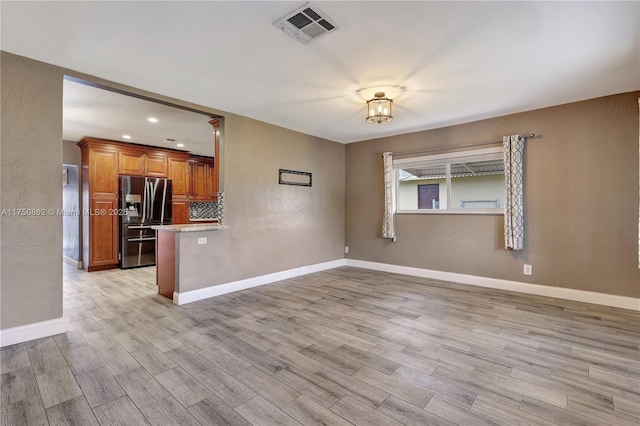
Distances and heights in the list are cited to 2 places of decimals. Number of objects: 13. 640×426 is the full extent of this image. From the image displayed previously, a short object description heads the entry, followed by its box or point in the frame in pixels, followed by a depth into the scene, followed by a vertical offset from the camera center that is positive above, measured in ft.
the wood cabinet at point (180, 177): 21.00 +2.67
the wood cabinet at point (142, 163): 18.60 +3.34
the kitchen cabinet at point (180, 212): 21.36 +0.10
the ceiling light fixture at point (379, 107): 10.71 +3.84
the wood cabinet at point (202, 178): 22.98 +2.82
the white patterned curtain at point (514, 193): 12.73 +0.80
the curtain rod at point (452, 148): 12.73 +3.27
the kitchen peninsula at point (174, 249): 11.54 -1.49
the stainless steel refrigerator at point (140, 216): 18.30 -0.15
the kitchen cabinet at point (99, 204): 17.37 +0.58
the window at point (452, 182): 14.03 +1.57
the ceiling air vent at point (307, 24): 6.33 +4.33
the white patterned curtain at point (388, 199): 16.74 +0.75
